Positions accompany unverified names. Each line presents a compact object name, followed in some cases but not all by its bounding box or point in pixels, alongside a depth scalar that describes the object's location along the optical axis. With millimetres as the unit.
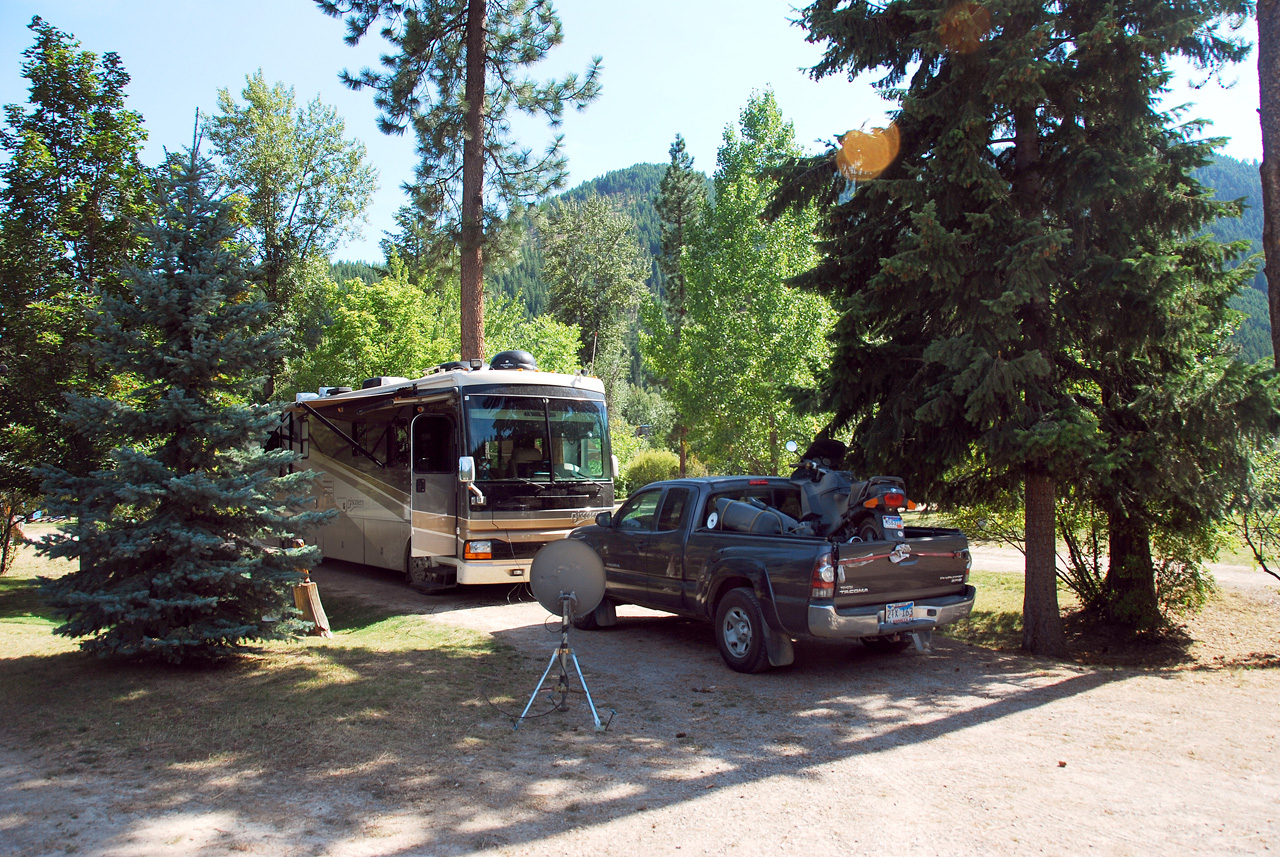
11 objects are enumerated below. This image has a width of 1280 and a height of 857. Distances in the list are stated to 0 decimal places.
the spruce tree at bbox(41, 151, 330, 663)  6562
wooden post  9125
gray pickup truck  7039
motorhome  11602
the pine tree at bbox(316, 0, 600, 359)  16828
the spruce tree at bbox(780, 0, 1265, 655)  7891
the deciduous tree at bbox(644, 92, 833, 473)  20031
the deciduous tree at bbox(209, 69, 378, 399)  31391
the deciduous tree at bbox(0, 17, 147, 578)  10453
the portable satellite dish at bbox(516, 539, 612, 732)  6465
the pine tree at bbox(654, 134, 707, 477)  48094
